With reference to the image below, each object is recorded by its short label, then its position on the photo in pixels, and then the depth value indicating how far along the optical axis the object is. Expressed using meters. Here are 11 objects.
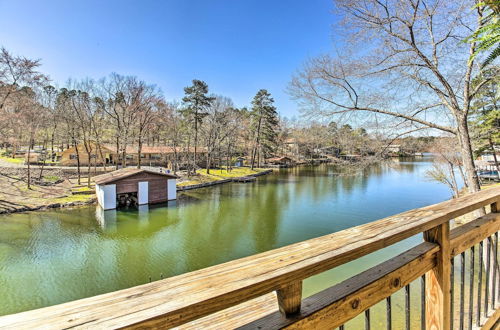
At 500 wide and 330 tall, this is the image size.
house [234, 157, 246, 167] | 40.07
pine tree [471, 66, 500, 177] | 4.47
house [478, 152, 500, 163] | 26.28
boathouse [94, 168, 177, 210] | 14.62
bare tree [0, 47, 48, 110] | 12.92
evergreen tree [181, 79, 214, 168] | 26.88
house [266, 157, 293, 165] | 45.41
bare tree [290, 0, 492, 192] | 4.62
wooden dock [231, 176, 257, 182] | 27.34
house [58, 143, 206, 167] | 29.02
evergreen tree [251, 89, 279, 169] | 35.59
